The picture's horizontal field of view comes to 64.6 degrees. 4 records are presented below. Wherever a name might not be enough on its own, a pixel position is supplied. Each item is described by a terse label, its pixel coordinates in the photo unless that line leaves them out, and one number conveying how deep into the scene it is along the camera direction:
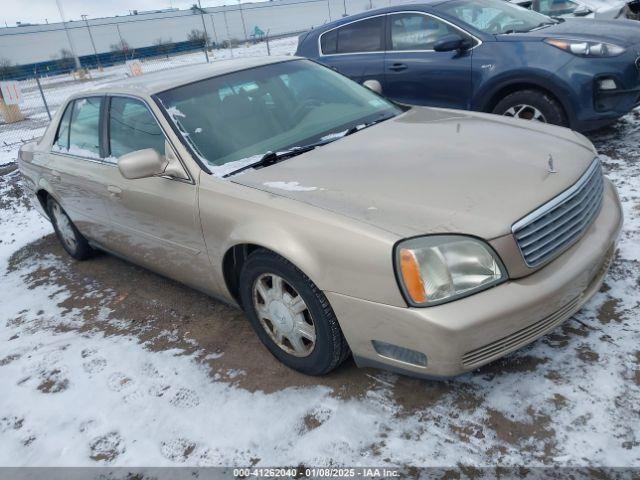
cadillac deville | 2.00
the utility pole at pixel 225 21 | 54.34
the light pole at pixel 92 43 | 49.38
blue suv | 4.53
